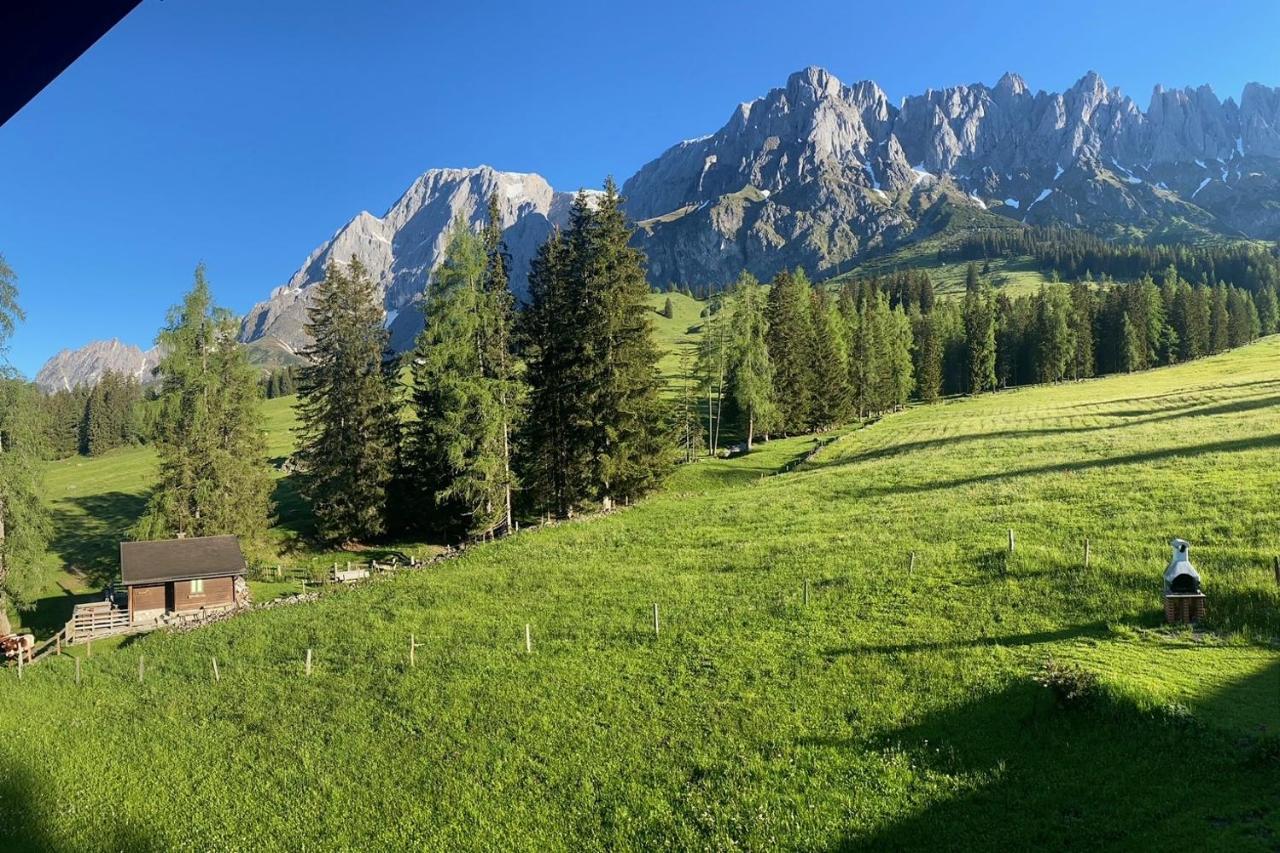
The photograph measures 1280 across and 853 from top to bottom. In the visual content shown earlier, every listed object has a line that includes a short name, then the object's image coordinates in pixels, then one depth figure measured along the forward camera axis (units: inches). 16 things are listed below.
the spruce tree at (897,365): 3885.3
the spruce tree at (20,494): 1391.5
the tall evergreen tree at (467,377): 1638.8
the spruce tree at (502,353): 1686.8
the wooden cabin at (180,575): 1640.0
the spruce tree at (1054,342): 4591.5
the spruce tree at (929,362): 4377.5
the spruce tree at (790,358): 3026.6
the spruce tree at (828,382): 3218.5
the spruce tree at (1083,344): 4751.5
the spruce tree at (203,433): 1754.4
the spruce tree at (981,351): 4515.3
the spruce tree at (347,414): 1996.8
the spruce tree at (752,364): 2748.5
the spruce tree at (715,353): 3024.1
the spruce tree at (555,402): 1742.1
